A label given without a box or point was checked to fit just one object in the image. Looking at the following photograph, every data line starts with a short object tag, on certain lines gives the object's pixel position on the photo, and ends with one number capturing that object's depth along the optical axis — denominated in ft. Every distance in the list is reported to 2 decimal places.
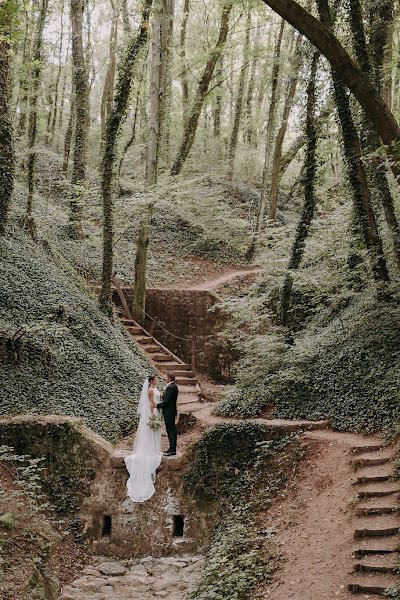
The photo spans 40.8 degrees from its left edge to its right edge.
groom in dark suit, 33.99
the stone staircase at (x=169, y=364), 45.85
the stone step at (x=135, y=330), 56.18
